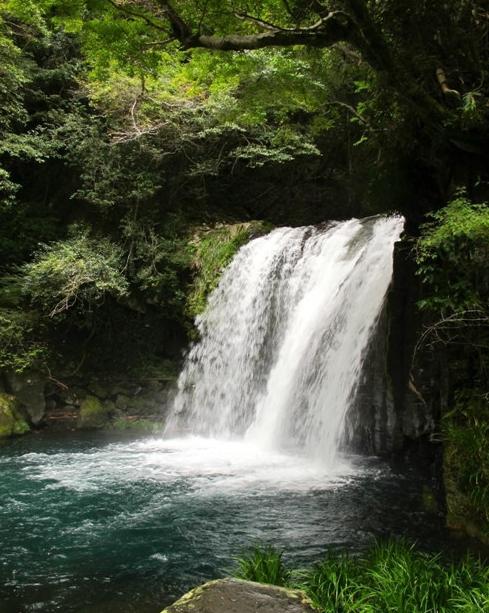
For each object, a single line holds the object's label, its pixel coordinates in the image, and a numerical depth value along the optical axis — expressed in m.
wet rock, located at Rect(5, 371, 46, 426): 12.76
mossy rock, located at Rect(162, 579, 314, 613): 3.48
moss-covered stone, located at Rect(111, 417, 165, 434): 12.95
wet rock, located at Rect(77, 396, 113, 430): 13.08
